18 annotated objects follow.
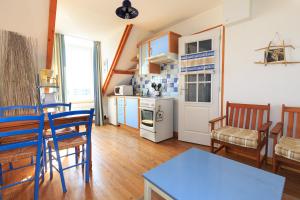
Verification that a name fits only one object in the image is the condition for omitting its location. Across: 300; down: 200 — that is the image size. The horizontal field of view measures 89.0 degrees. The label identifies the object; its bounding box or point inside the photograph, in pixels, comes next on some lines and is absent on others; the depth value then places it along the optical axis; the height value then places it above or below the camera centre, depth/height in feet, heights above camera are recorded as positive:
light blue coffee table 3.41 -2.21
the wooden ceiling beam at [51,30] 7.75 +3.70
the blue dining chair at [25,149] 4.12 -1.85
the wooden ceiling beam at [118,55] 11.41 +3.22
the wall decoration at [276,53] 6.49 +1.79
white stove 9.94 -1.67
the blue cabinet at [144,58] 11.68 +2.83
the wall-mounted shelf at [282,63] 6.36 +1.32
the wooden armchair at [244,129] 6.10 -1.68
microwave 13.58 +0.33
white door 8.71 +0.55
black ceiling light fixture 5.59 +3.09
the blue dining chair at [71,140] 5.16 -1.79
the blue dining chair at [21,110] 6.20 -0.84
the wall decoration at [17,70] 8.04 +1.31
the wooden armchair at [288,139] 5.04 -1.76
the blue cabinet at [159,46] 10.17 +3.35
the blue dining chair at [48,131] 6.05 -1.74
